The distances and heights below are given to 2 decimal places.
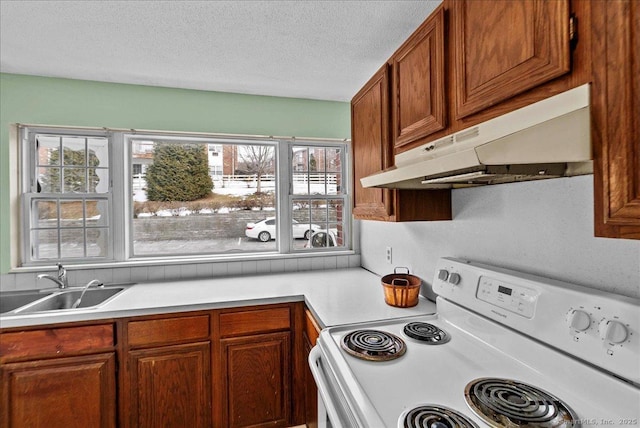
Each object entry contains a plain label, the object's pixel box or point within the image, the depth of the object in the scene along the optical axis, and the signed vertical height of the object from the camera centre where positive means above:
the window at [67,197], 2.12 +0.13
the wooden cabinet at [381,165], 1.54 +0.26
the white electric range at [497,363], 0.75 -0.51
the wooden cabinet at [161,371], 1.52 -0.85
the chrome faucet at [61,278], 1.98 -0.41
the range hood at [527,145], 0.63 +0.15
